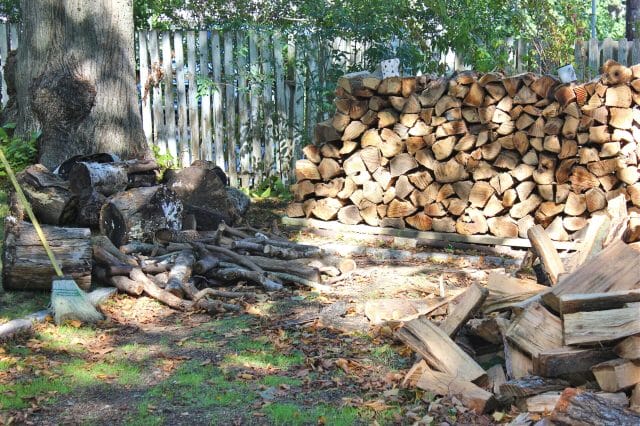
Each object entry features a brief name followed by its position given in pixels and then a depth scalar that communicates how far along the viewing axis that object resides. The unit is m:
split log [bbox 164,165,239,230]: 8.39
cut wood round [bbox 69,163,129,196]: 7.51
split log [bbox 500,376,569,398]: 3.95
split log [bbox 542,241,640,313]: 4.37
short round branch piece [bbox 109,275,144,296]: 6.27
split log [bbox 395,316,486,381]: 4.34
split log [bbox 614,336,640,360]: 3.68
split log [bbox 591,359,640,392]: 3.70
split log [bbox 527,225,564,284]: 5.37
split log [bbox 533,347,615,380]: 3.93
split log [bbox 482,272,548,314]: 4.98
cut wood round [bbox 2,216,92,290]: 5.92
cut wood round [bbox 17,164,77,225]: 7.05
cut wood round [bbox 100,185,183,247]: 7.17
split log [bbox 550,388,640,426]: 3.32
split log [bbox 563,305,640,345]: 3.77
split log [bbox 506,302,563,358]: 4.13
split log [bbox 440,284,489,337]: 4.80
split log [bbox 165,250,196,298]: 6.30
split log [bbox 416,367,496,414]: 4.04
